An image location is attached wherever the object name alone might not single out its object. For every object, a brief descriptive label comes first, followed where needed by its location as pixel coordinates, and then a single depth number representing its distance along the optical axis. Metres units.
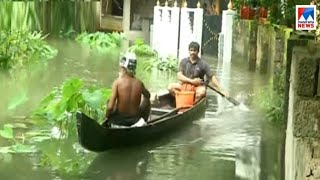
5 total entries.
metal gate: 24.55
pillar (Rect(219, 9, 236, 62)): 23.02
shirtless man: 9.98
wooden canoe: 8.90
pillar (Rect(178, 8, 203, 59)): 24.20
